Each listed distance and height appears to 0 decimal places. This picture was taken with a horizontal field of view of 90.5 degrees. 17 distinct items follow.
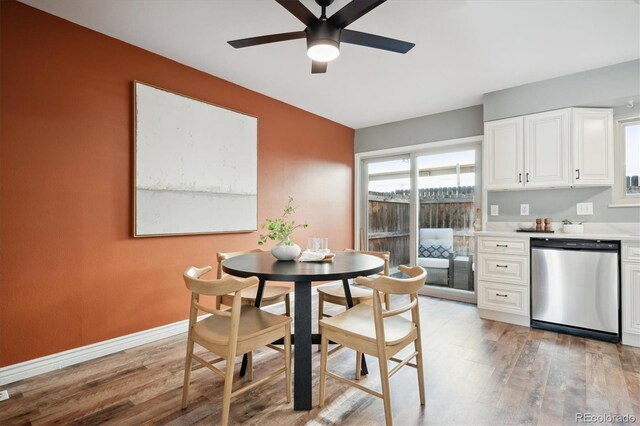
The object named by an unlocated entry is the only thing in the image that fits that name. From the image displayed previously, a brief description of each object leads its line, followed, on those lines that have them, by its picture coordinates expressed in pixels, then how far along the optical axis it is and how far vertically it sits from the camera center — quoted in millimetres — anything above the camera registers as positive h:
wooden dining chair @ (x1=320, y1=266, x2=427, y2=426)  1598 -657
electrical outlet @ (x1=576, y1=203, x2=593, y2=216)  3354 +48
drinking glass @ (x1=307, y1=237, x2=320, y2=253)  2293 -219
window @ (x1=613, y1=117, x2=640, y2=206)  3238 +528
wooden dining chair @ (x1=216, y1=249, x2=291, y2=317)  2400 -637
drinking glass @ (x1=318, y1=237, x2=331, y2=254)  2291 -227
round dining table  1688 -340
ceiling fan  1813 +1127
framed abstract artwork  2771 +469
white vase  2174 -254
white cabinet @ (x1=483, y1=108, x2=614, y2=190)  3197 +679
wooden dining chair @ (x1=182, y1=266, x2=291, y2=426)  1596 -654
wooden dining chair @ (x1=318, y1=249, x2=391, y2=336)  2393 -626
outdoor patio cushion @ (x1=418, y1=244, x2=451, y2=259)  4520 -541
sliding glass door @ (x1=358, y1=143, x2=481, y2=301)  4324 +36
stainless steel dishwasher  2855 -696
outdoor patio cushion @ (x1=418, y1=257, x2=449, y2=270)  4516 -708
